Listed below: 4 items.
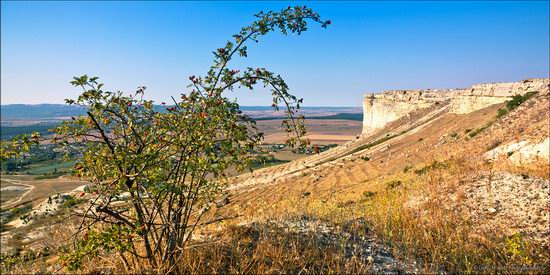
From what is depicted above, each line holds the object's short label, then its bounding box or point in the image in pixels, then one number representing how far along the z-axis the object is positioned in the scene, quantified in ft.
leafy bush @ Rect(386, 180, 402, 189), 55.57
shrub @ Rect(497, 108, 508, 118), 82.14
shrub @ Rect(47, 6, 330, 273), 11.75
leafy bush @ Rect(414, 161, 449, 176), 41.76
